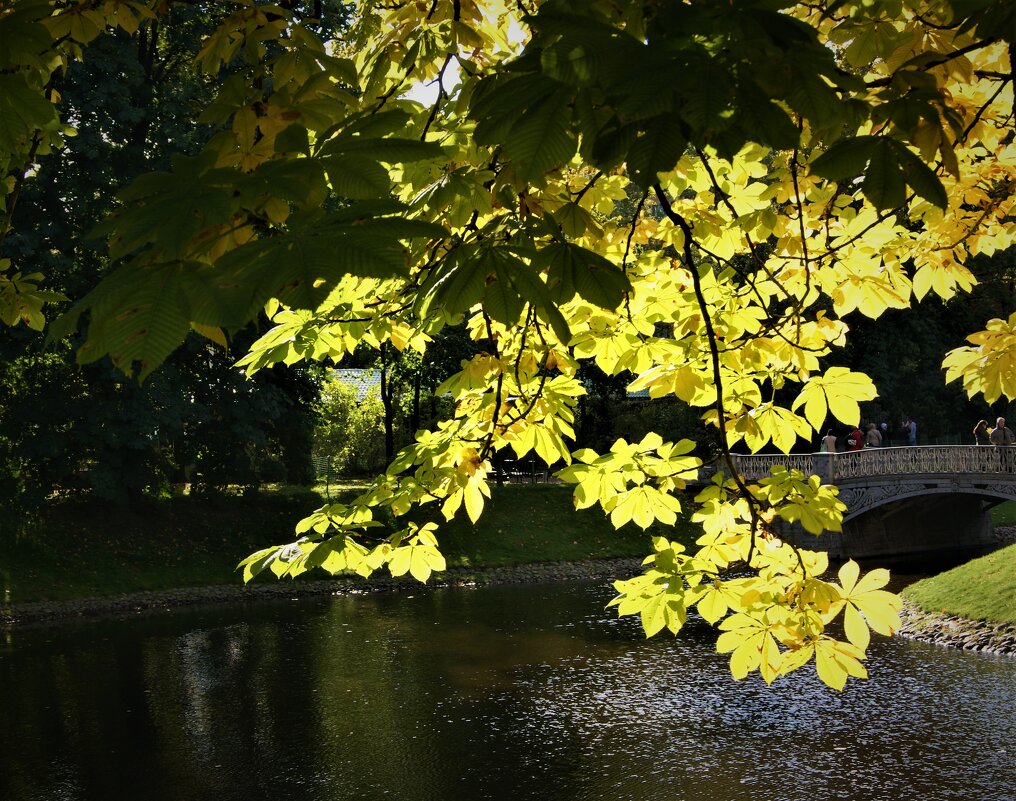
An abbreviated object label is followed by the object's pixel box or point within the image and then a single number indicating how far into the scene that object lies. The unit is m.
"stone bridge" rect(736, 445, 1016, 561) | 28.16
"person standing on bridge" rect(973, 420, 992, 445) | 32.76
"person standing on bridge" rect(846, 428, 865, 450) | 32.75
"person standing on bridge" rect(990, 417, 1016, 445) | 27.42
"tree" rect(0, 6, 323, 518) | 22.91
